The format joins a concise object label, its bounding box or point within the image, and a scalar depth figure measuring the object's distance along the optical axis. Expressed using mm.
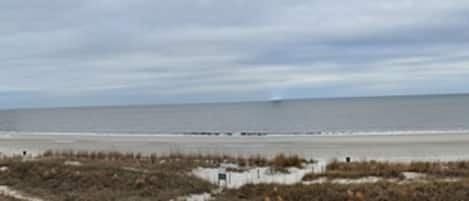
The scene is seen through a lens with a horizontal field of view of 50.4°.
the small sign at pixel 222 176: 11516
